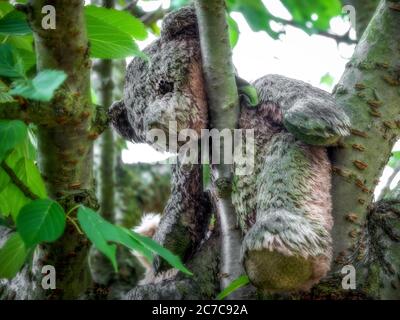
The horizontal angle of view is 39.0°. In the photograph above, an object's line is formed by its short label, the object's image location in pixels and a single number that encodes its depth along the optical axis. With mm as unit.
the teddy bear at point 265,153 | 1157
